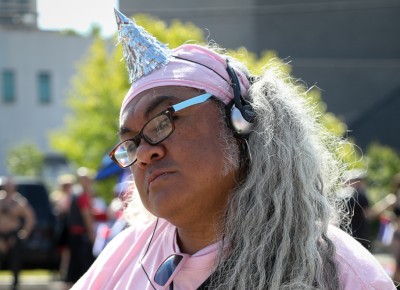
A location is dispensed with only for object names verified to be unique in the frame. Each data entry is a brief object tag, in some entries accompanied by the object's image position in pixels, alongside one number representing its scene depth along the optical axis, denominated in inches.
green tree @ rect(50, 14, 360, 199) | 762.2
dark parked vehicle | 530.0
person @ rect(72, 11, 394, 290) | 82.6
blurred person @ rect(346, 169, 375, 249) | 321.4
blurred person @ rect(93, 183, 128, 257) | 210.7
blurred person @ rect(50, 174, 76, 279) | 428.6
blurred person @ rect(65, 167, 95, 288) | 402.0
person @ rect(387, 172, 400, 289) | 381.1
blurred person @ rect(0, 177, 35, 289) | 464.8
